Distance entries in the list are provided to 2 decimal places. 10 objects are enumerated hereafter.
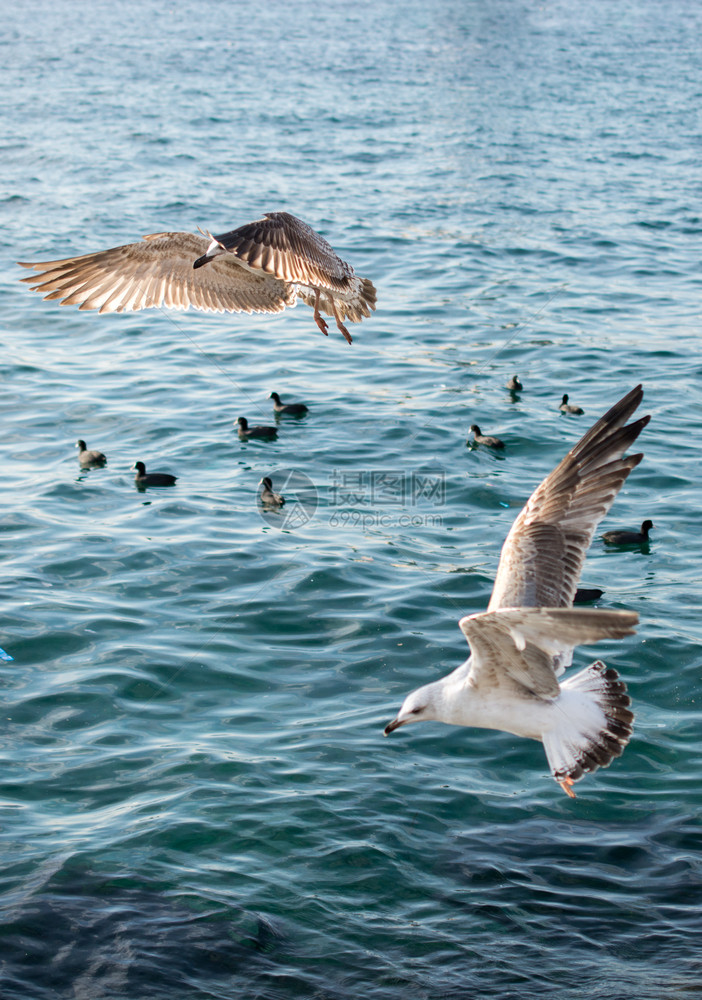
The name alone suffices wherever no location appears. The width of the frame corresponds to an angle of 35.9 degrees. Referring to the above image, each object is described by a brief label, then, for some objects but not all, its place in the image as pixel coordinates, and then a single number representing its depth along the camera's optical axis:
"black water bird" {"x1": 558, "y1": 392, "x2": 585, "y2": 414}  14.51
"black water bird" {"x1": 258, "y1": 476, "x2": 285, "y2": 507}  12.29
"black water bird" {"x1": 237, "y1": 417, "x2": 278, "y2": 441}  14.09
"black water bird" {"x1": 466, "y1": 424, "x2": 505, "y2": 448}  13.52
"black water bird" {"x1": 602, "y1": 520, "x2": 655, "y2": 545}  11.44
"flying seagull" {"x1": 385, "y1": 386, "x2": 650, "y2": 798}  6.39
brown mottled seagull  8.27
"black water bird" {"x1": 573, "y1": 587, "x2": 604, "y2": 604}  10.11
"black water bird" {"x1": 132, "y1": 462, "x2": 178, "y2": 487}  12.85
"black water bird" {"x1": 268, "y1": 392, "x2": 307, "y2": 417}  14.75
